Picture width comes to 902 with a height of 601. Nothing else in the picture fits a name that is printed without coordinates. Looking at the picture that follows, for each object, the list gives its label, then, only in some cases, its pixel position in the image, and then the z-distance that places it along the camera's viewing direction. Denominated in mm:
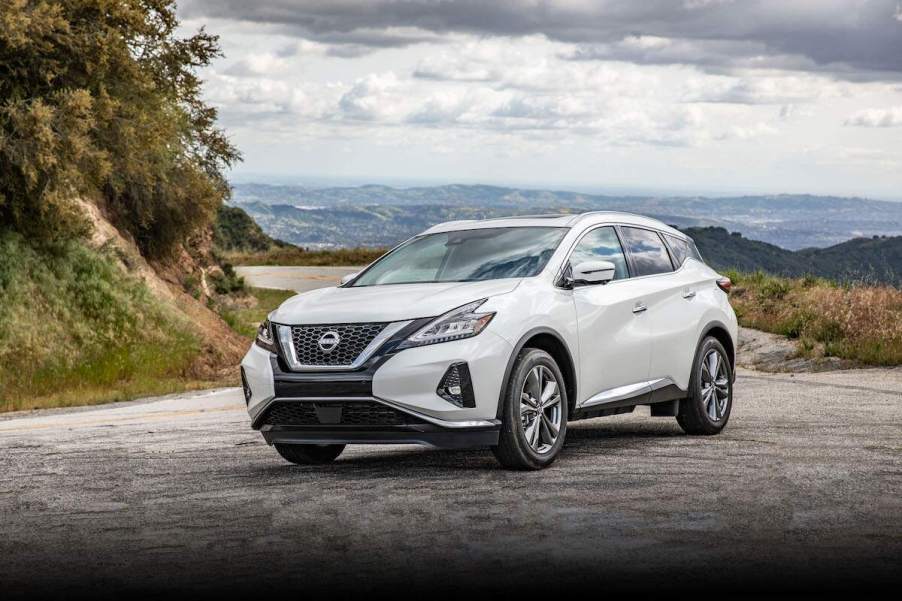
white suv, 8625
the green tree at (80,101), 24359
